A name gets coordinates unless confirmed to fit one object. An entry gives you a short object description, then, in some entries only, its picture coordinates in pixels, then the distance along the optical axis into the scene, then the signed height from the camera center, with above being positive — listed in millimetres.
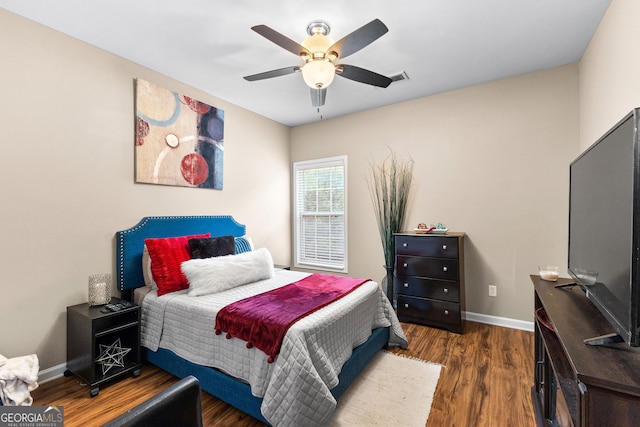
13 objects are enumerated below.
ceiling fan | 1717 +1050
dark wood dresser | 2979 -734
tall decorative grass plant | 3633 +184
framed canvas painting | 2736 +741
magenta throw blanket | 1695 -665
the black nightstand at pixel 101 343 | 2037 -1024
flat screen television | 913 -63
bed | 1577 -908
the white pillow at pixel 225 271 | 2377 -547
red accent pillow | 2457 -474
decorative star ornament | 2146 -1116
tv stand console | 801 -482
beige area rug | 1775 -1277
